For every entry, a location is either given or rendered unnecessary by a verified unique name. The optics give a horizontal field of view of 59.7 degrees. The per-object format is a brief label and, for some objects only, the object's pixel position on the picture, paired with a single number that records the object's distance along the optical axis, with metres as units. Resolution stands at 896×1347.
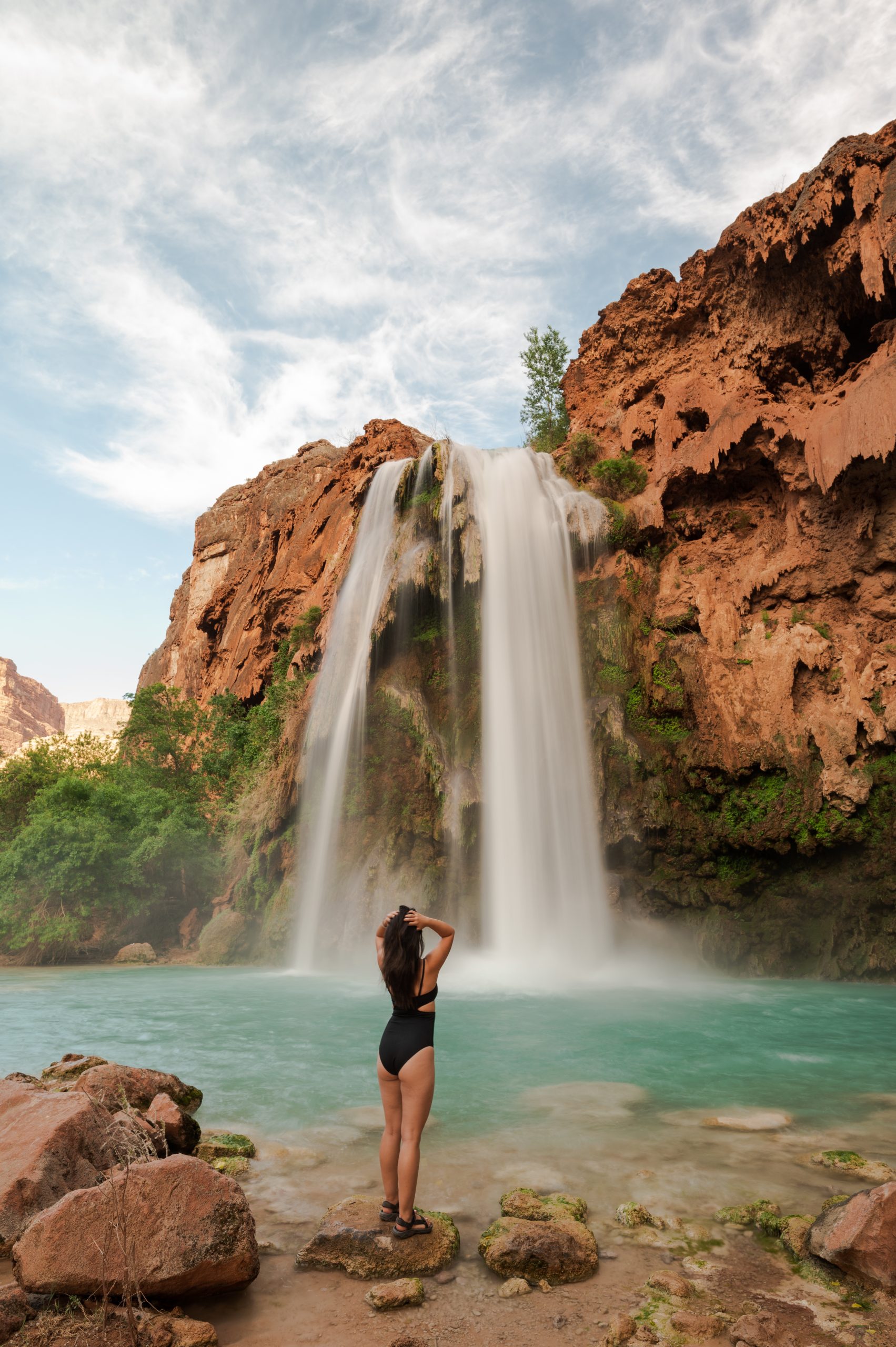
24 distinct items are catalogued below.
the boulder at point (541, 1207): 4.45
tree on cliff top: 36.81
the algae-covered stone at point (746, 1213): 4.46
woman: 4.09
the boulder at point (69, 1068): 7.12
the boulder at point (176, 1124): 5.29
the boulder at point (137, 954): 22.39
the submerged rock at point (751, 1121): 6.32
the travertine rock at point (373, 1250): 3.95
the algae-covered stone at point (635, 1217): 4.48
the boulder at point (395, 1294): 3.62
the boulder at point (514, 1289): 3.76
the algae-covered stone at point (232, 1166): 5.27
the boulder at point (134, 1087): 5.78
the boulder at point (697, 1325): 3.32
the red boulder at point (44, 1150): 4.11
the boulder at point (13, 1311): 3.17
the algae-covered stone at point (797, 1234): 4.05
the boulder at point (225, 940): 21.69
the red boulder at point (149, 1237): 3.32
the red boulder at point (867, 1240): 3.63
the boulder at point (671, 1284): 3.69
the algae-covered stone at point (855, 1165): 5.06
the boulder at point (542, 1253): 3.92
